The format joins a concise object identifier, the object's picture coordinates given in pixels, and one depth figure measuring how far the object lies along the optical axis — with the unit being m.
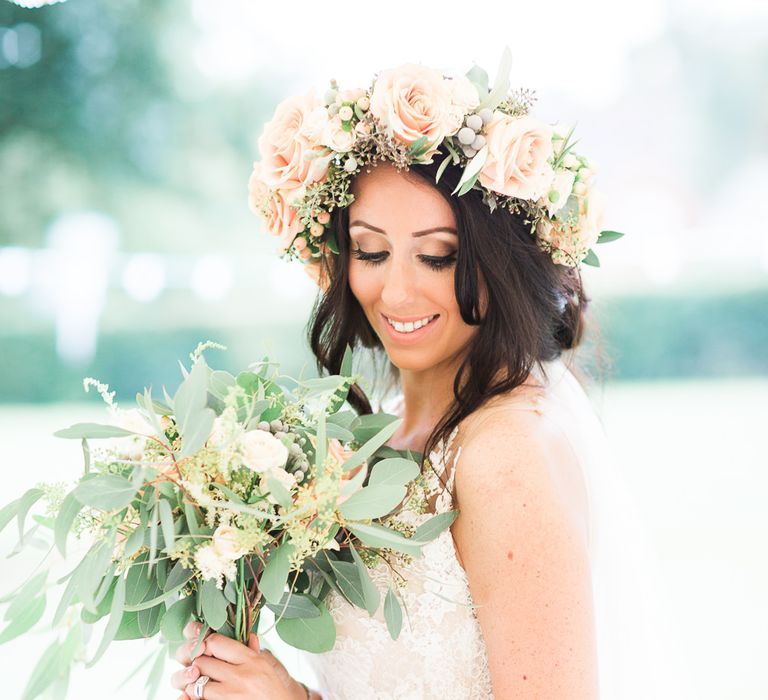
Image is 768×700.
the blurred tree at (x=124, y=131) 5.05
